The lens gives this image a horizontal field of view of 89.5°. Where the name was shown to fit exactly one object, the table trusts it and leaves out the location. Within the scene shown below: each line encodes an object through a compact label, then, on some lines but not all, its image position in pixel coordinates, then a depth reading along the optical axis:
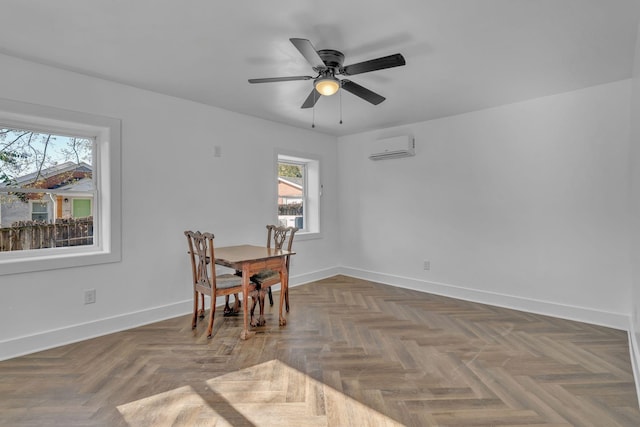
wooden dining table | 2.89
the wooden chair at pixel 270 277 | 3.23
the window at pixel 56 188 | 2.68
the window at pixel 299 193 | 5.00
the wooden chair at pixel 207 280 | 2.91
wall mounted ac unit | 4.47
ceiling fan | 2.08
